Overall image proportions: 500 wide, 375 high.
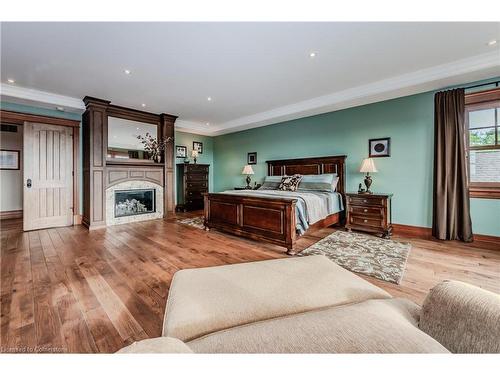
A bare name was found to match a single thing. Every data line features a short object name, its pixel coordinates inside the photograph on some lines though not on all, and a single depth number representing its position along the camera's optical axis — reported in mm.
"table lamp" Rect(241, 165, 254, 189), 5768
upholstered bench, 659
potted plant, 5242
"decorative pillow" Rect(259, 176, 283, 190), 4832
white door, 4035
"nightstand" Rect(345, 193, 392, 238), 3520
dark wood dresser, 6148
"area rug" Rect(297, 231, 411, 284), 2285
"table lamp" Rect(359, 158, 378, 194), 3713
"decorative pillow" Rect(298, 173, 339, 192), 4133
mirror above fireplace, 4711
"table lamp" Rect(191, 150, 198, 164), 6320
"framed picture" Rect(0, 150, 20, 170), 5008
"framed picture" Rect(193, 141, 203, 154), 6801
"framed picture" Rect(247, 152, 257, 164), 6145
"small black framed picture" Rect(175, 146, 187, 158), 6309
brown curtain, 3123
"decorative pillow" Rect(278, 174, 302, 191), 4421
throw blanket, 2979
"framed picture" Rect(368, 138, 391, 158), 3891
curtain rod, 2980
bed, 2926
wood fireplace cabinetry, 4270
